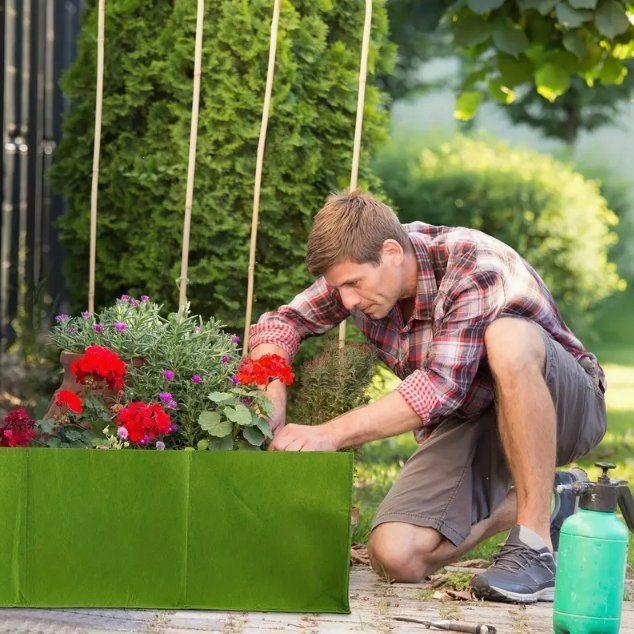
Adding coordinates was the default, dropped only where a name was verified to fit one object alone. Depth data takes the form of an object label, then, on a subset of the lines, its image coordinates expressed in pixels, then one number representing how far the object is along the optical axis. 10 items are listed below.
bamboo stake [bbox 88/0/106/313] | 6.79
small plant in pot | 4.62
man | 5.03
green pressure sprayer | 4.20
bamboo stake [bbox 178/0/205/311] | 6.58
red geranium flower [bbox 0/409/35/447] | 4.58
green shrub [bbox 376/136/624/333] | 14.63
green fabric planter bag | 4.41
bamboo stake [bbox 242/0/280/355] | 6.73
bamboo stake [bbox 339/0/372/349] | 6.82
